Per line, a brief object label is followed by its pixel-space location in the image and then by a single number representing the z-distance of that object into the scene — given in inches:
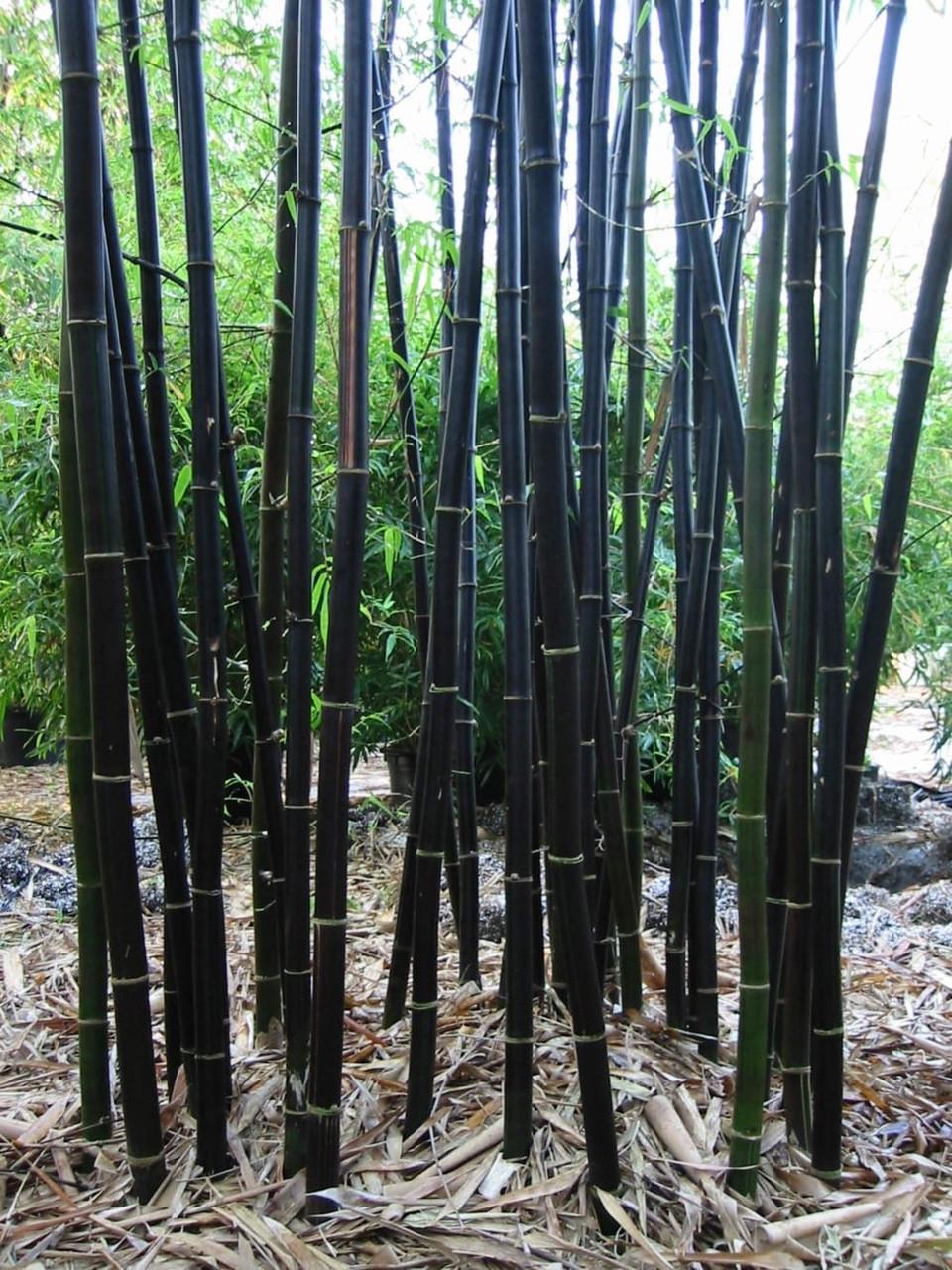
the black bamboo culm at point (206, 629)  43.7
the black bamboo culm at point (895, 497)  41.2
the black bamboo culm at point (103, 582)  37.1
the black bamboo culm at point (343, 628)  39.1
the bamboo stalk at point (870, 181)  41.6
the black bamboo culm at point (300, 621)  41.7
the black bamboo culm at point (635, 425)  51.6
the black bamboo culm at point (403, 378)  54.5
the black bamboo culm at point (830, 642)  42.0
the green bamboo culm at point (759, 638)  38.8
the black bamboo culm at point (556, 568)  36.2
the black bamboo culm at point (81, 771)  44.7
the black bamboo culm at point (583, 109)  48.1
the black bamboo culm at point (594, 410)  48.1
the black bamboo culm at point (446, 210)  54.8
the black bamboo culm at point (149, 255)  45.2
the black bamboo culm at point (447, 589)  40.2
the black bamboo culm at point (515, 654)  42.6
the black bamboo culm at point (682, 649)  51.3
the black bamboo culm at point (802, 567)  40.6
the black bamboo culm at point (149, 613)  43.6
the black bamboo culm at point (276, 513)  48.5
